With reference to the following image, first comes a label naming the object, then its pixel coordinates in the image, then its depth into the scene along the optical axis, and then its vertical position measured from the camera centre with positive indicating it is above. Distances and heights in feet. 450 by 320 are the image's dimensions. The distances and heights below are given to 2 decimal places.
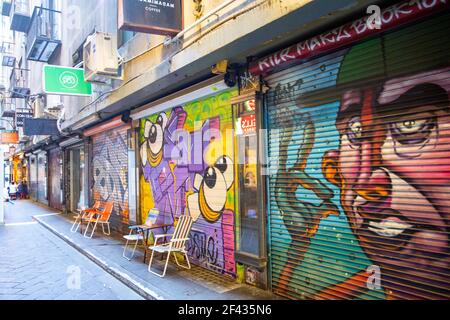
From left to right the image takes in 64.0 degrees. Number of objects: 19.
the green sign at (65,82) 31.40 +7.89
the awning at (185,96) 21.02 +4.70
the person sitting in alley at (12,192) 96.17 -6.04
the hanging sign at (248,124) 18.24 +2.11
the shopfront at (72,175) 55.89 -1.04
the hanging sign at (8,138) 76.13 +6.79
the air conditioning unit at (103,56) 28.27 +8.89
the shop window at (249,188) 17.84 -1.21
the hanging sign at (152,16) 19.49 +8.56
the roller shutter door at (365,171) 11.28 -0.31
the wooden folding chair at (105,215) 34.85 -4.76
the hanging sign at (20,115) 67.45 +10.57
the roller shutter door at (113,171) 35.58 -0.36
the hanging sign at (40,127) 48.51 +5.81
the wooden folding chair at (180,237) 21.35 -4.46
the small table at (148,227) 24.25 -4.10
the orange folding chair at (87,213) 37.42 -4.75
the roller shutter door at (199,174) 20.99 -0.53
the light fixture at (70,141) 49.78 +4.00
